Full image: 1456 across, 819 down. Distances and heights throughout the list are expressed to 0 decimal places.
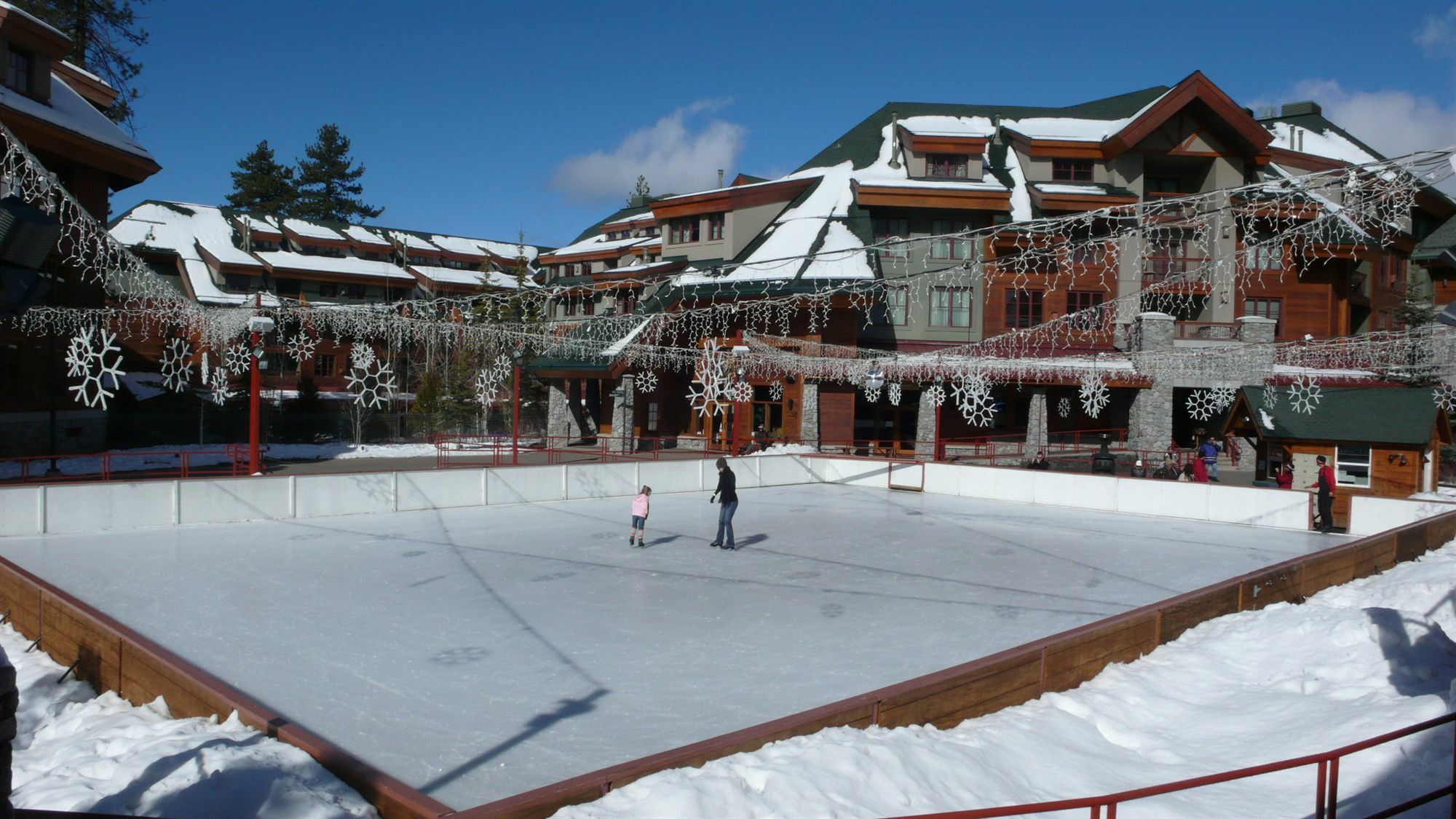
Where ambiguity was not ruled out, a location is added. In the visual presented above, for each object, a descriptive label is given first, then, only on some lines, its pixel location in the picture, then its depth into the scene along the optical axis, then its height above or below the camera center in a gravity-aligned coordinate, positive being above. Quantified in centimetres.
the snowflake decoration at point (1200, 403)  2522 +11
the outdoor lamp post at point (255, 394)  1747 -15
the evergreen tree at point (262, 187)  6769 +1467
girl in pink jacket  1480 -184
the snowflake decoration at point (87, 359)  1453 +41
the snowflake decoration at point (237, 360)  2123 +65
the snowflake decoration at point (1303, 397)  2070 +27
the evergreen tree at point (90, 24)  3644 +1439
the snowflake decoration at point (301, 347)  1916 +90
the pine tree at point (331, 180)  7019 +1594
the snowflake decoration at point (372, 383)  1764 +14
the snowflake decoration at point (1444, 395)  2028 +40
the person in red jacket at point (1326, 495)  1780 -166
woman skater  1502 -165
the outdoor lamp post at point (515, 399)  2262 -19
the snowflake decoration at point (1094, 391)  2262 +35
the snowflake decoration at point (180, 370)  1878 +31
